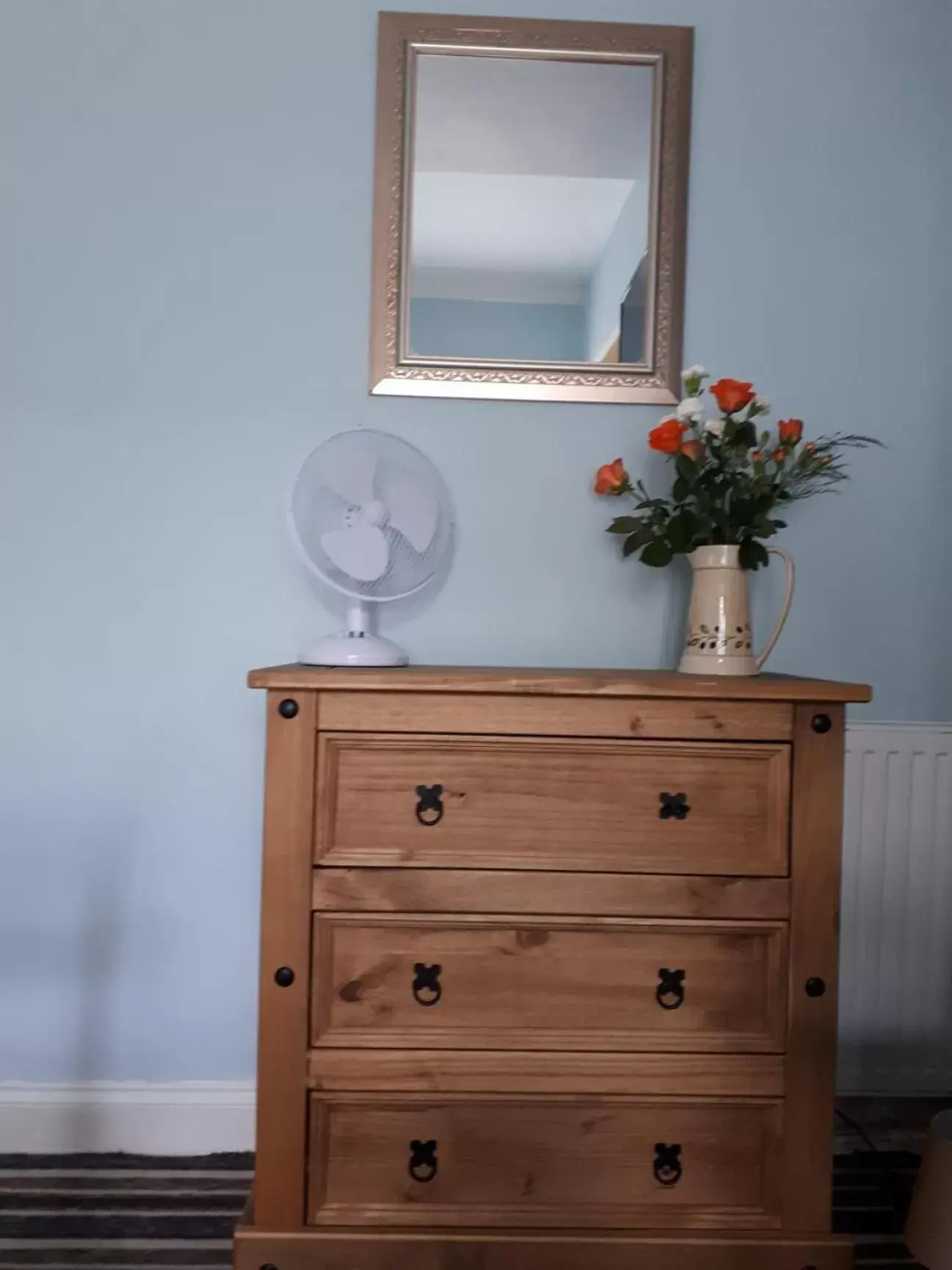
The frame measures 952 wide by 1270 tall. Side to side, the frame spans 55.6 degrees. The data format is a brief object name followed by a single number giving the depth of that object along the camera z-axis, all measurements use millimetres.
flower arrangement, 1755
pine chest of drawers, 1550
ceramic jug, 1729
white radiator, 2062
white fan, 1743
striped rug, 1714
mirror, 2041
